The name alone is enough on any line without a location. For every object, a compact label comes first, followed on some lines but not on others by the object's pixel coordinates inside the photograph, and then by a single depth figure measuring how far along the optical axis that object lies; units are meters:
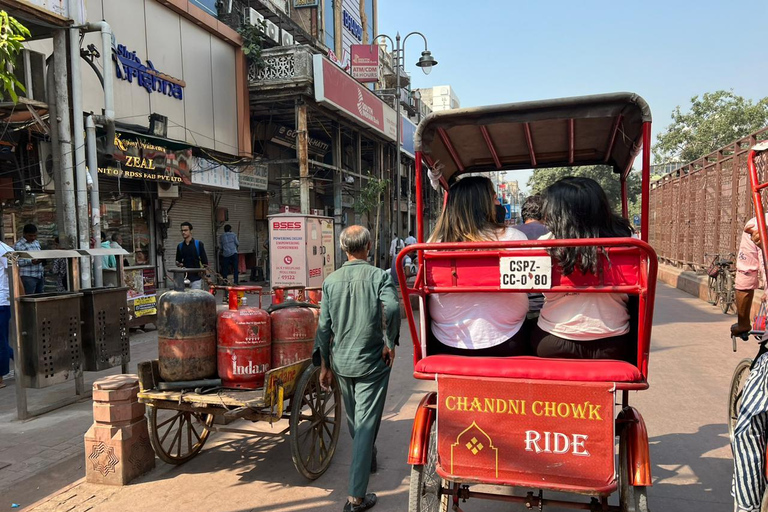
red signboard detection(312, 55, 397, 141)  13.81
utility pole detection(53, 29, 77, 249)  7.02
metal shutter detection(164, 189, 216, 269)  13.38
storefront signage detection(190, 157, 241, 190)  12.33
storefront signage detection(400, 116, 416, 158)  23.21
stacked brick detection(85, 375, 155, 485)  3.69
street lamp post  16.94
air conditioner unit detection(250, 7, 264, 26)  14.57
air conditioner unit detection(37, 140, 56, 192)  8.66
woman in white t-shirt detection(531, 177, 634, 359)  2.46
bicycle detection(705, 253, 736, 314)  10.49
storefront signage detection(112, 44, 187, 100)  10.27
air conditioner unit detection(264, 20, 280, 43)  14.77
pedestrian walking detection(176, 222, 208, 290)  9.52
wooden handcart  3.34
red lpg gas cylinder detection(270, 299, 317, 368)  3.78
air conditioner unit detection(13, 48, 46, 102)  8.31
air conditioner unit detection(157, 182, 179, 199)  11.95
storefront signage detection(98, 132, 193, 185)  9.55
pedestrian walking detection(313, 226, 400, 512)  3.28
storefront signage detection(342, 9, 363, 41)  23.03
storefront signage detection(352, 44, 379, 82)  17.16
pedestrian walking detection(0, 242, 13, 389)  6.07
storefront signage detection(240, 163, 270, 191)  14.88
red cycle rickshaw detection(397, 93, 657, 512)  2.17
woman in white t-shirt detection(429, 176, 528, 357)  2.65
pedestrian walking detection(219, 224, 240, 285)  14.69
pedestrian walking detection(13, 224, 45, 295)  7.22
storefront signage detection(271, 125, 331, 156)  17.09
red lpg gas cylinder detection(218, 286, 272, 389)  3.56
